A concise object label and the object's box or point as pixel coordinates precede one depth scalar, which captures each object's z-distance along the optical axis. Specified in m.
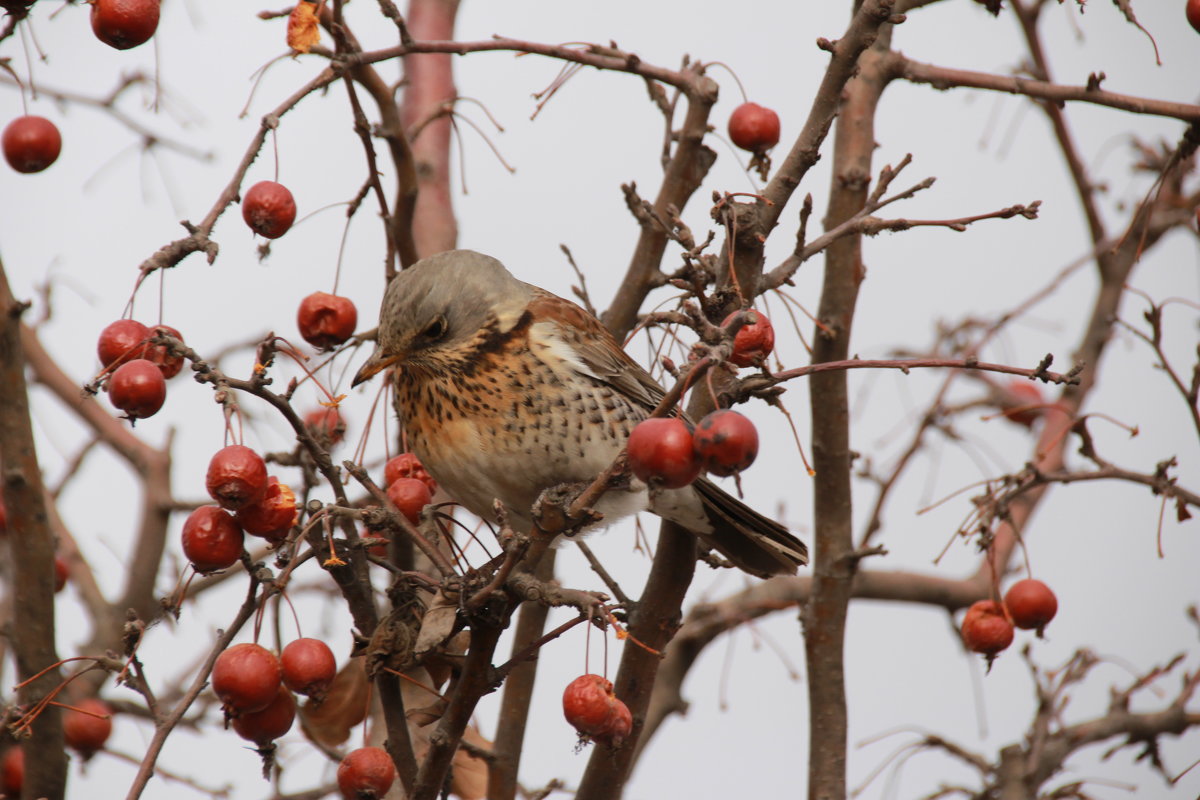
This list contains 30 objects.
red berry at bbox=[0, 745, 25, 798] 5.91
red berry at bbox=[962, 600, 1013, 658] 5.72
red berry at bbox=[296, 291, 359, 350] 5.22
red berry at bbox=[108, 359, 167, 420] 3.80
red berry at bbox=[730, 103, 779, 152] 5.76
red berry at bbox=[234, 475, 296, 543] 4.08
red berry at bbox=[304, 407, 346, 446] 4.81
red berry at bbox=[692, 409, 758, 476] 3.20
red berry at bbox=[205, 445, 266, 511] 3.87
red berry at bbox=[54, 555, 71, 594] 6.08
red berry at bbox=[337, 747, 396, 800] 4.19
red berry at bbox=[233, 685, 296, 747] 4.24
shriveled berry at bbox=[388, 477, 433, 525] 5.03
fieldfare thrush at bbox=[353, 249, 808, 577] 5.62
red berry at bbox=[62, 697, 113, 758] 5.90
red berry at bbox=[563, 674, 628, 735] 4.02
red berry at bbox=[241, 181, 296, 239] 4.60
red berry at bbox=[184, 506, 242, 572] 4.00
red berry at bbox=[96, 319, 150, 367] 4.07
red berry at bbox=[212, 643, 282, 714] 3.99
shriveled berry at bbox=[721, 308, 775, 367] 4.37
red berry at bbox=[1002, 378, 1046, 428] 9.11
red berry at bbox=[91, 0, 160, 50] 4.37
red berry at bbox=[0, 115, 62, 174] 5.33
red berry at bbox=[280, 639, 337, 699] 4.19
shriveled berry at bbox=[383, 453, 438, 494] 5.61
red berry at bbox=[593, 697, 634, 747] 4.13
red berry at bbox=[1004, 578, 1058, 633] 5.80
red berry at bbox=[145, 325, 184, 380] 4.12
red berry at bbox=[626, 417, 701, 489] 3.25
